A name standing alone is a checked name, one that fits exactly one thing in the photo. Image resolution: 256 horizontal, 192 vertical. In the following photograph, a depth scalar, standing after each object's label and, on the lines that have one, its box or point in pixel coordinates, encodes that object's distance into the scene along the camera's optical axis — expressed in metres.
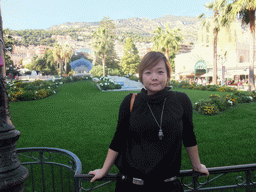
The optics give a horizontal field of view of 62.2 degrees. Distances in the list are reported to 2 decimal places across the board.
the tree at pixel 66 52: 57.84
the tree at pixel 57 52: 58.53
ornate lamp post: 1.65
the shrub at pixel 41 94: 16.31
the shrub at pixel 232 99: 10.53
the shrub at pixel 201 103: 9.97
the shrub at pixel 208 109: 9.28
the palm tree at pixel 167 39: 35.47
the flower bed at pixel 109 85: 23.06
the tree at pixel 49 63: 71.77
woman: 1.46
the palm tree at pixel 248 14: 17.18
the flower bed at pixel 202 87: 21.12
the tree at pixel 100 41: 47.84
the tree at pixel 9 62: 22.64
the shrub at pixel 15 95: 15.14
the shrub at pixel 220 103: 9.92
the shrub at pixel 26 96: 15.62
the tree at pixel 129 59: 66.44
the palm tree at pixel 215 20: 21.80
